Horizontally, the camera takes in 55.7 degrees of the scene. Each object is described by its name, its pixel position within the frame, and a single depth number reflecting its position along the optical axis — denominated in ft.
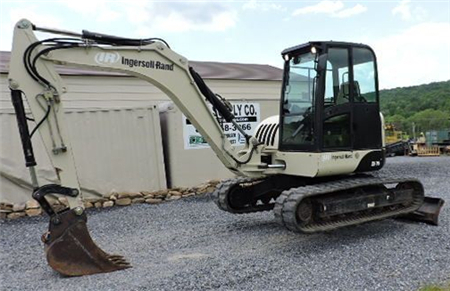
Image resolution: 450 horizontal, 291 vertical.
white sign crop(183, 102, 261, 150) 34.12
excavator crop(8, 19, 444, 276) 15.07
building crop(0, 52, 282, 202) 28.25
